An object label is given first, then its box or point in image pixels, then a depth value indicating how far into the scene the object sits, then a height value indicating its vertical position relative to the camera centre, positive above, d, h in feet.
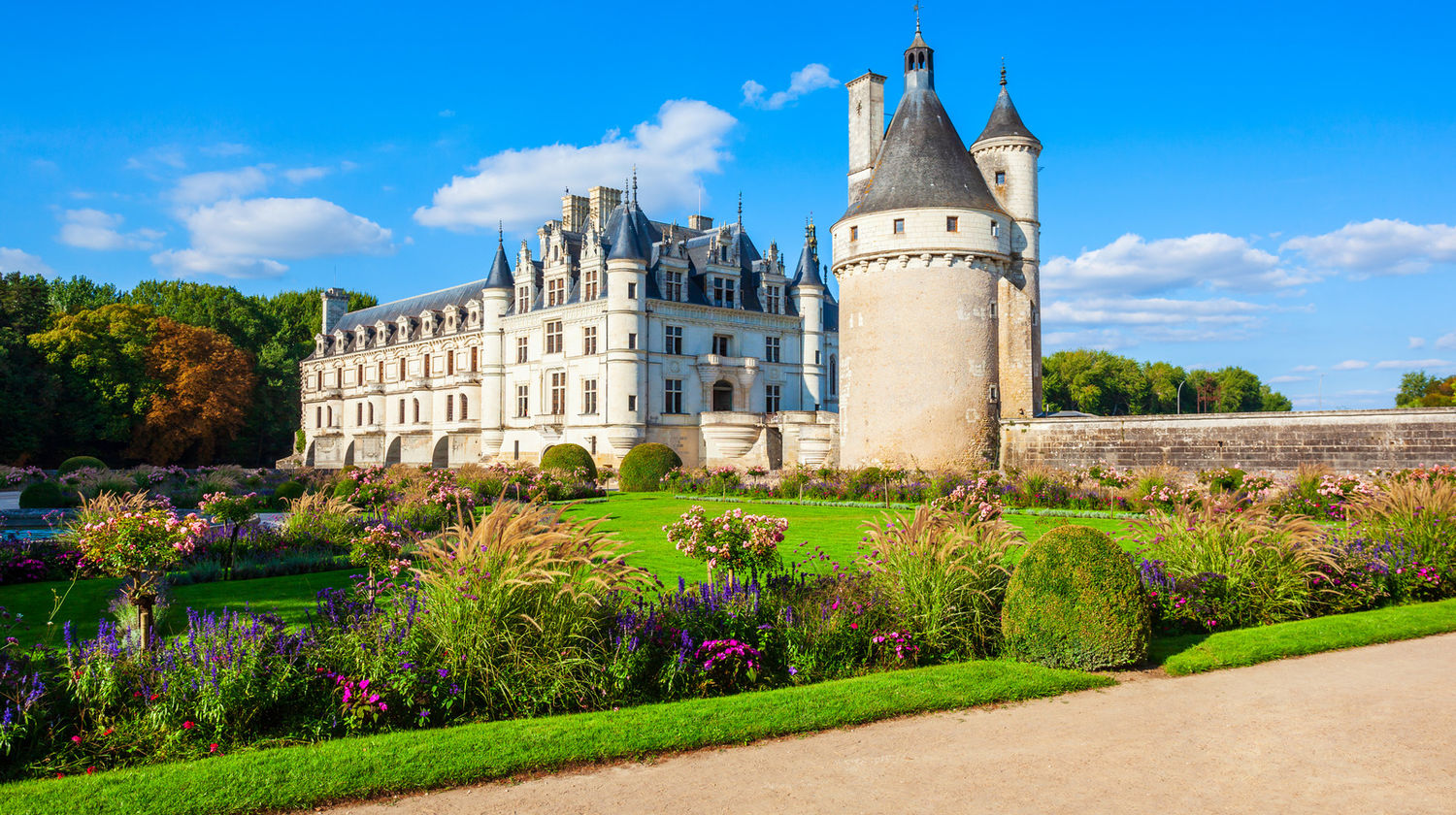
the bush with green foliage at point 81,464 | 93.82 -1.75
